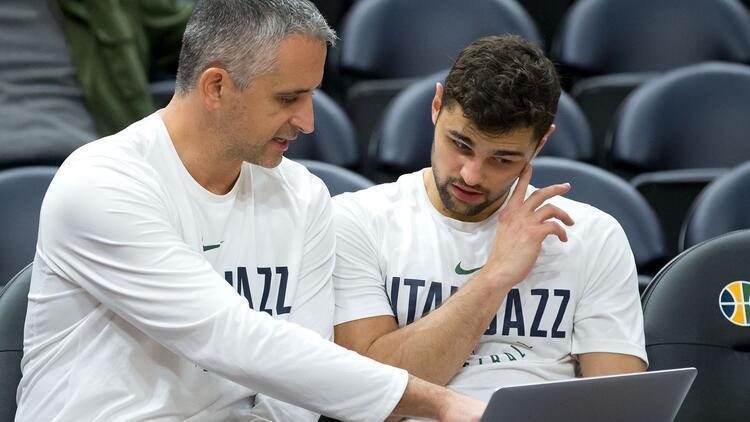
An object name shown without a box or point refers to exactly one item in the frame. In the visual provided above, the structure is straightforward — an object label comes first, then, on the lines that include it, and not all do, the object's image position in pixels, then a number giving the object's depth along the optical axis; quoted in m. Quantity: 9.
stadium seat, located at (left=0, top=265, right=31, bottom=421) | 4.25
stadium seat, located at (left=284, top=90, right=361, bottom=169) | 6.71
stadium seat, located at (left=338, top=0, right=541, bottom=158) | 7.78
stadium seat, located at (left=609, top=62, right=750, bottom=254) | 7.03
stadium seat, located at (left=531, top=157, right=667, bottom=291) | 5.80
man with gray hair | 3.81
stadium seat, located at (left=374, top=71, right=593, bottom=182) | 6.51
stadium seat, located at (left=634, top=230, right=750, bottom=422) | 4.79
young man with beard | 4.52
